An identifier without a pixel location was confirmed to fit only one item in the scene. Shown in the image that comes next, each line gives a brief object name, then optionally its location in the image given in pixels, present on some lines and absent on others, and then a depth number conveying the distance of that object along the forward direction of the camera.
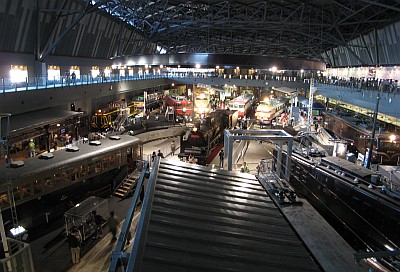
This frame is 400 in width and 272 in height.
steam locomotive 19.99
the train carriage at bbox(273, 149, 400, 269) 9.48
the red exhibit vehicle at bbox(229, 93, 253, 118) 36.34
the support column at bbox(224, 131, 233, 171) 11.01
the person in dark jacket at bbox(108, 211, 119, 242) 10.70
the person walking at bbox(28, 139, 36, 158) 16.44
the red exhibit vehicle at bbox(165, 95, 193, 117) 36.84
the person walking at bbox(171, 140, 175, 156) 22.57
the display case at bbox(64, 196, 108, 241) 10.52
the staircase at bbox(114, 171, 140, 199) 14.66
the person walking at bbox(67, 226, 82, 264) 9.20
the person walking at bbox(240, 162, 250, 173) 15.99
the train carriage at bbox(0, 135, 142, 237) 10.95
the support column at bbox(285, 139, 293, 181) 11.27
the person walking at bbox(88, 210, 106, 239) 10.95
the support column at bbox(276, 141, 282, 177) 11.57
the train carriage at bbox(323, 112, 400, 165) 18.38
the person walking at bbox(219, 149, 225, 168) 19.28
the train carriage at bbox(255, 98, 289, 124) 35.12
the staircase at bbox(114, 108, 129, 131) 27.60
